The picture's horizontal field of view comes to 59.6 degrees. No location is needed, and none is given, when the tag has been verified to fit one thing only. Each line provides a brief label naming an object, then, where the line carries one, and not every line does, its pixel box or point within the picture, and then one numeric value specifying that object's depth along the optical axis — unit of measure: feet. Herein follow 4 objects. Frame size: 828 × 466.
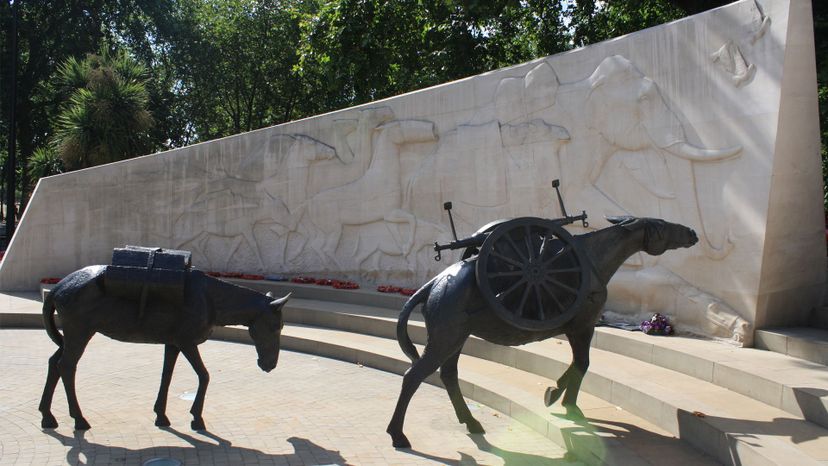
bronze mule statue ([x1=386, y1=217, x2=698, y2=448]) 20.07
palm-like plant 69.62
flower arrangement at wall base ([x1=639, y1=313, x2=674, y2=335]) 29.76
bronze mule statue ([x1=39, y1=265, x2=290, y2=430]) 22.06
